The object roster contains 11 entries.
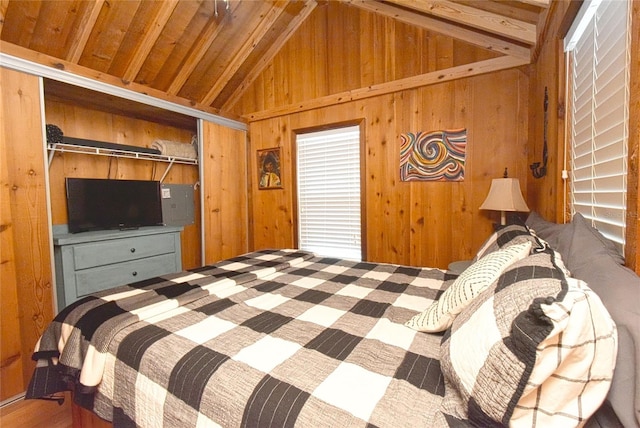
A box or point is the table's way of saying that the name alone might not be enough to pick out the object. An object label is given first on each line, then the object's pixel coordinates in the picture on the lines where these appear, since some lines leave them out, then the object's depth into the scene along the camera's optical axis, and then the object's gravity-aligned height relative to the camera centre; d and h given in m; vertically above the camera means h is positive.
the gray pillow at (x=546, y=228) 1.27 -0.20
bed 0.55 -0.49
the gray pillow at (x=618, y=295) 0.55 -0.26
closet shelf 2.21 +0.47
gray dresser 2.02 -0.46
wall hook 1.84 +0.21
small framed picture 3.48 +0.38
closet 1.76 +0.27
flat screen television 2.37 -0.01
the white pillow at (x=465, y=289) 0.93 -0.34
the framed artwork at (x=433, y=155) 2.52 +0.36
